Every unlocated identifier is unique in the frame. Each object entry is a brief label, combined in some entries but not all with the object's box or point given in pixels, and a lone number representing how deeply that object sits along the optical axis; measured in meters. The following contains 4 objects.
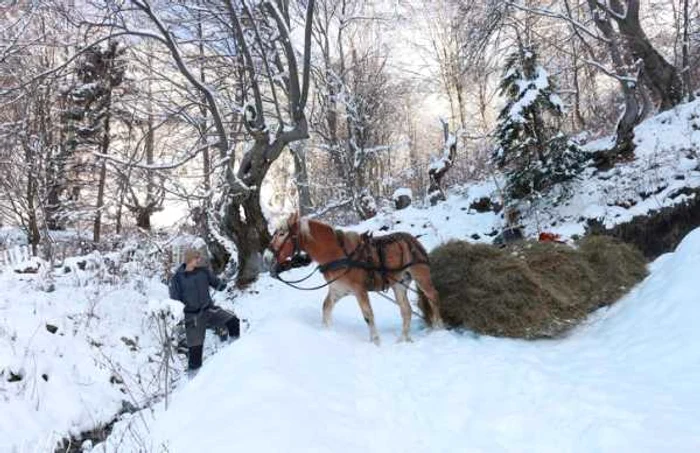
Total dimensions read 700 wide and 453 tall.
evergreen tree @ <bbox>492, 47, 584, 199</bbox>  11.43
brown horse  6.22
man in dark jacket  6.79
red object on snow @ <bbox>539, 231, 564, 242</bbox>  7.59
